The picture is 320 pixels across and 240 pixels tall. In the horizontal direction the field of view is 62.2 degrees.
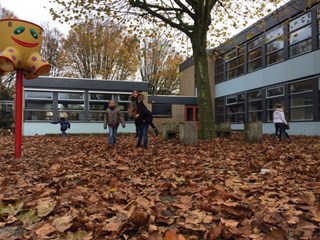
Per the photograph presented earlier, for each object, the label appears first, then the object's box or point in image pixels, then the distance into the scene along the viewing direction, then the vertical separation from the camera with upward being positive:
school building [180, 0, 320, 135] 13.85 +2.93
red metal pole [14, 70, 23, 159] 6.47 +0.16
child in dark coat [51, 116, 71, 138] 13.74 -0.10
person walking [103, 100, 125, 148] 8.59 +0.08
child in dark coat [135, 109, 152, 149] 7.90 -0.08
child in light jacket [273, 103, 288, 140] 10.61 -0.05
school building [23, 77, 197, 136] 17.96 +1.40
